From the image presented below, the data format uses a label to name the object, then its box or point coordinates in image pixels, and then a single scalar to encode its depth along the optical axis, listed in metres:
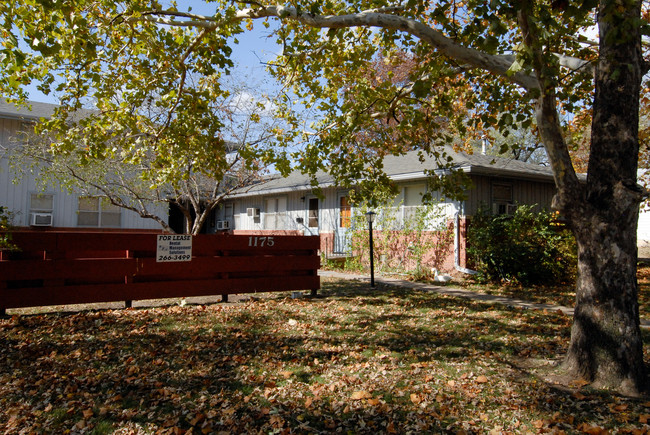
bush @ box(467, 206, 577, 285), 11.70
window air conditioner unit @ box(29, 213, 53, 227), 16.67
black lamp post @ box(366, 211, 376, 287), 11.56
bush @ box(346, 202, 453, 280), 13.62
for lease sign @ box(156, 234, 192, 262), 7.92
